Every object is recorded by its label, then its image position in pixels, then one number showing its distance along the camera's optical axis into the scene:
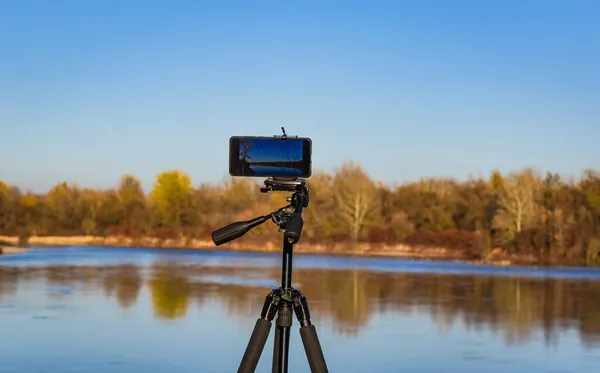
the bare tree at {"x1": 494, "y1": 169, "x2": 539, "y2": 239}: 31.58
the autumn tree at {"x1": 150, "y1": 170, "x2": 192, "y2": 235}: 38.84
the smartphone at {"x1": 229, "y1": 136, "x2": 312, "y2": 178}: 2.96
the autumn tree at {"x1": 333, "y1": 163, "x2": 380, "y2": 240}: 35.97
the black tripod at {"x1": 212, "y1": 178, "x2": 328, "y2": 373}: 2.95
